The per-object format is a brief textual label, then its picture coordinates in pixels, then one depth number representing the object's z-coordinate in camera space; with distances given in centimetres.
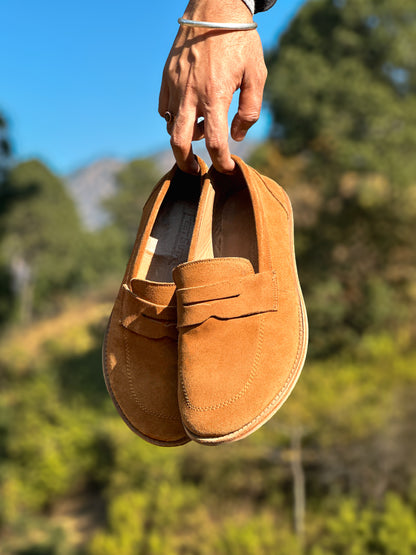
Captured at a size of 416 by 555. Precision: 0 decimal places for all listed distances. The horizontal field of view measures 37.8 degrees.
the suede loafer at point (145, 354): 112
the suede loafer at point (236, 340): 105
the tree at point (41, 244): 2186
